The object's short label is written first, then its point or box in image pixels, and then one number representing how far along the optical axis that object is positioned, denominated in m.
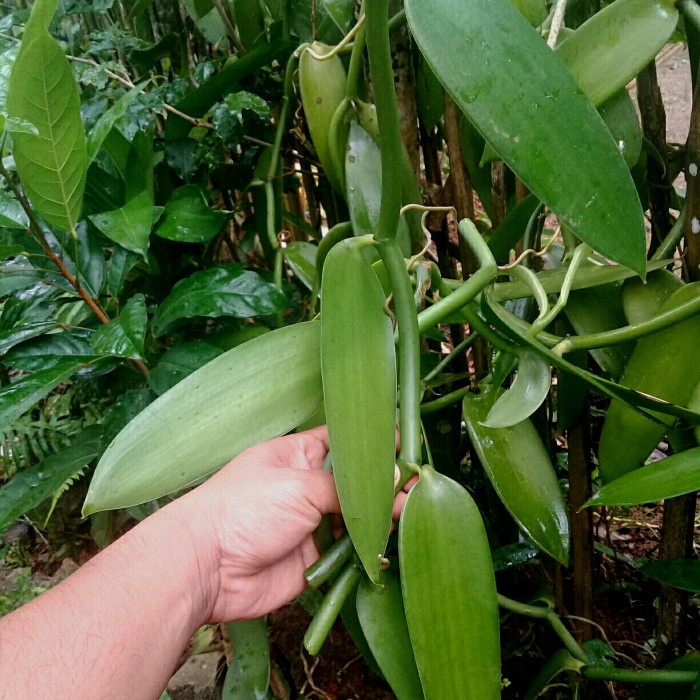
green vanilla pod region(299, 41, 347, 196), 0.59
